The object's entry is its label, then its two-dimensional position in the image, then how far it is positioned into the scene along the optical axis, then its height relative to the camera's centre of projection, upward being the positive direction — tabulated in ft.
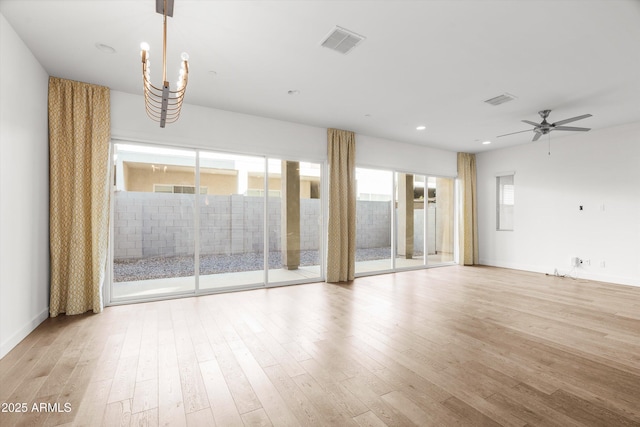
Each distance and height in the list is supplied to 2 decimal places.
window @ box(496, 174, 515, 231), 23.54 +1.16
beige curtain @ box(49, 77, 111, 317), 11.53 +0.99
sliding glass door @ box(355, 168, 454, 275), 21.71 -0.33
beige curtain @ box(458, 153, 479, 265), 24.65 +0.28
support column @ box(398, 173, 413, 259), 23.43 +0.13
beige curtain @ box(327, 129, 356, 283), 18.13 +0.67
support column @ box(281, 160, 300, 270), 17.87 +0.19
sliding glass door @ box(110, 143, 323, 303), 14.06 -0.21
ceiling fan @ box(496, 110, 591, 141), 14.89 +4.61
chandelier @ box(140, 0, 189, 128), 5.96 +3.26
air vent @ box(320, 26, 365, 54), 8.91 +5.60
